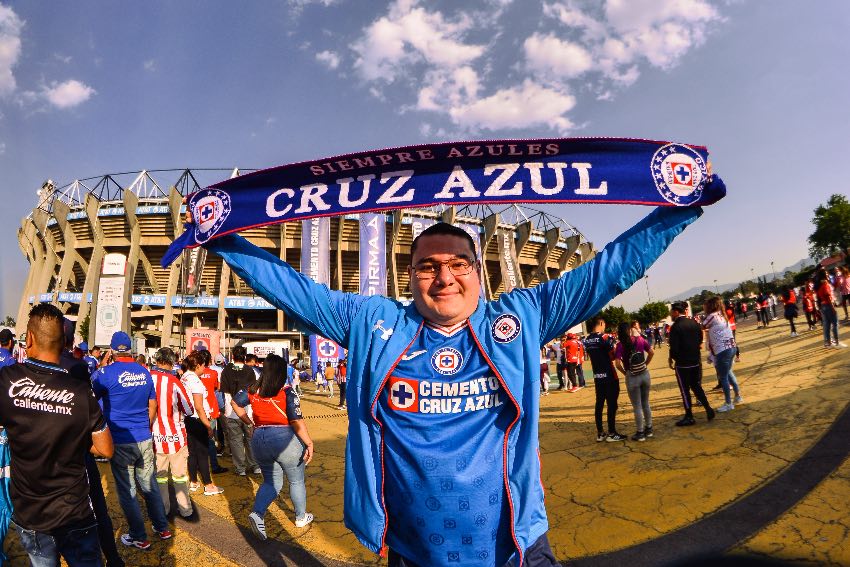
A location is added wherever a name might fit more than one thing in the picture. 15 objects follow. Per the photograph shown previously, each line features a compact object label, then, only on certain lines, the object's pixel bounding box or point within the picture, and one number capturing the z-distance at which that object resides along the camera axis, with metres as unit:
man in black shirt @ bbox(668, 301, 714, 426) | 6.09
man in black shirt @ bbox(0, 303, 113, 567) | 2.48
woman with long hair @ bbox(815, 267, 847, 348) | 8.87
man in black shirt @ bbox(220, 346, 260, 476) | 6.33
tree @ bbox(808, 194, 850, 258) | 52.72
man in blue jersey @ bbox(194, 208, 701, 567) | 1.58
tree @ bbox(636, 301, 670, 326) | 55.25
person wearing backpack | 5.98
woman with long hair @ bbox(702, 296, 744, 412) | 6.44
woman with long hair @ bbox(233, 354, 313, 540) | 4.20
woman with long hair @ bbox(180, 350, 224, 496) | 5.48
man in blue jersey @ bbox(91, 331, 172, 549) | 4.00
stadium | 31.67
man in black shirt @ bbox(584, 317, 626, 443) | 6.14
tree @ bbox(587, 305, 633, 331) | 46.87
